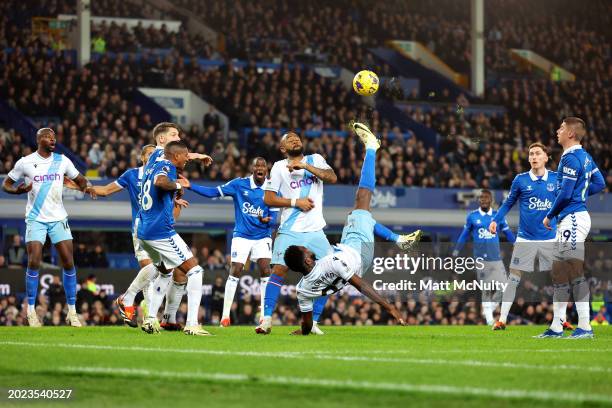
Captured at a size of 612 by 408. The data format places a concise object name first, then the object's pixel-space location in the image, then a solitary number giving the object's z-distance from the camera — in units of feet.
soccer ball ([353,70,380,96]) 60.18
